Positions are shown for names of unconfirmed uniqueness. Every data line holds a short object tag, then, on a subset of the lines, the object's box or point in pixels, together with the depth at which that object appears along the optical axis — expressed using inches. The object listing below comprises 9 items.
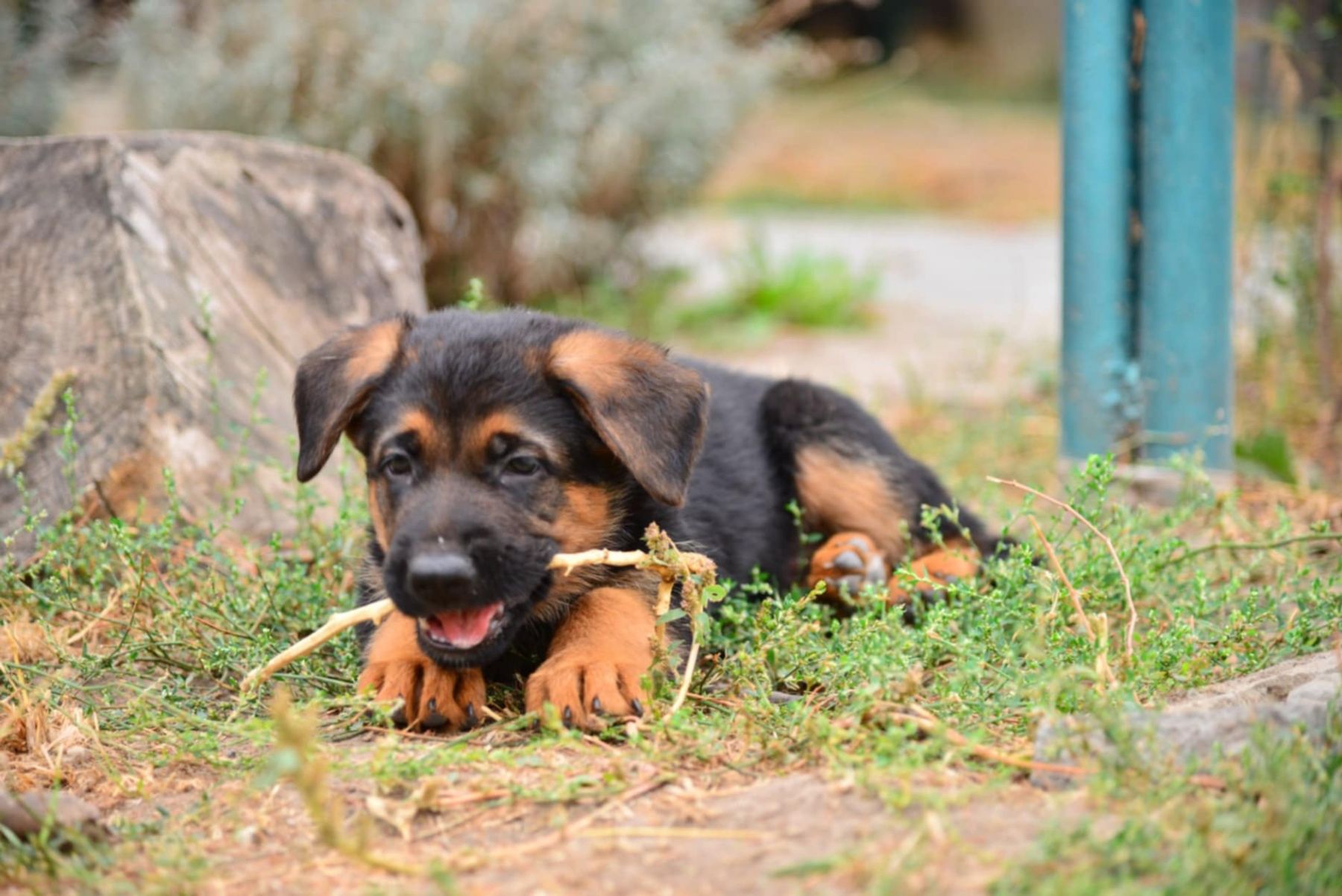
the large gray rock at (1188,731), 98.6
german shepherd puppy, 120.9
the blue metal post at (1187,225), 193.9
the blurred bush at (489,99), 302.0
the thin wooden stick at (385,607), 125.6
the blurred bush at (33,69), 281.3
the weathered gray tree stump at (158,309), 172.7
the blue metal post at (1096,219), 198.1
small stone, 98.9
